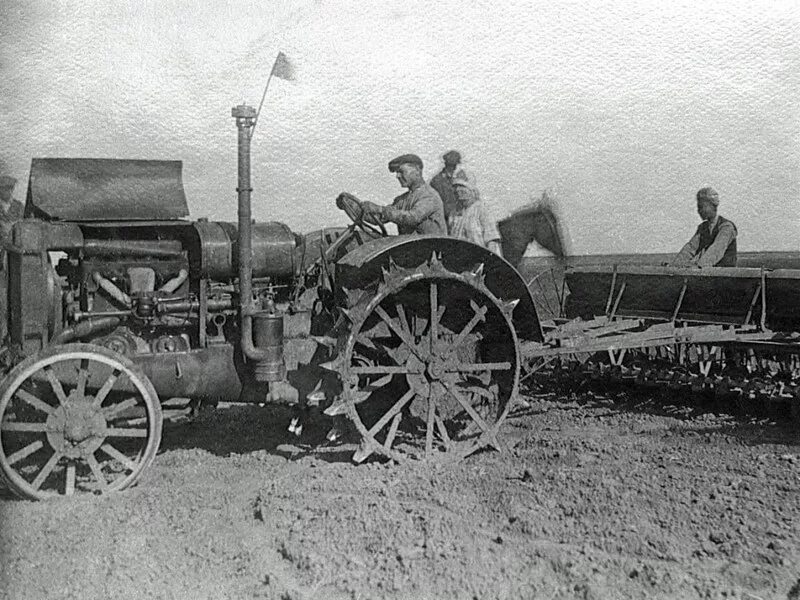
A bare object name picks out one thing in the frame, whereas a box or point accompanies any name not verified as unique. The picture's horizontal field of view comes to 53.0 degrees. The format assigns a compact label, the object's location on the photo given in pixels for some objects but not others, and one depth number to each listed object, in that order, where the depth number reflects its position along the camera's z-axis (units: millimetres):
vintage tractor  4117
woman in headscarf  7312
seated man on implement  6812
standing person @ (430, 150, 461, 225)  7723
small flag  4371
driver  5074
